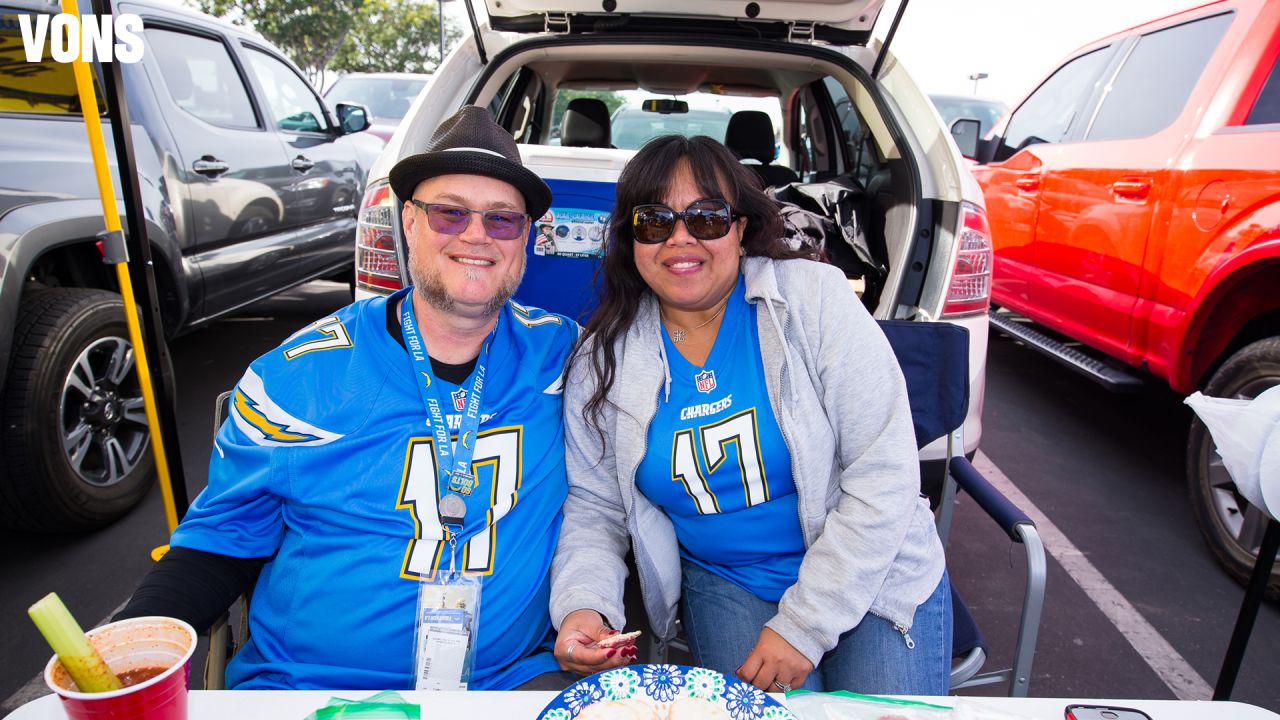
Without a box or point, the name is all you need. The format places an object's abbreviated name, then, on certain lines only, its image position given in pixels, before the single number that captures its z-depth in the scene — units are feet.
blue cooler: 8.07
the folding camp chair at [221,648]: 4.65
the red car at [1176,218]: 9.36
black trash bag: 9.56
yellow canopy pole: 6.59
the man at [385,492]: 4.89
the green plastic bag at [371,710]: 3.21
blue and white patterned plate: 3.23
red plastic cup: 2.62
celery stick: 2.42
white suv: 8.15
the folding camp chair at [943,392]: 6.39
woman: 5.34
